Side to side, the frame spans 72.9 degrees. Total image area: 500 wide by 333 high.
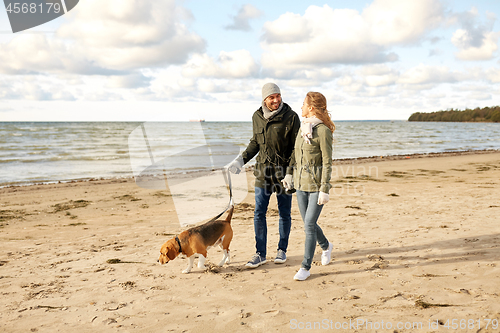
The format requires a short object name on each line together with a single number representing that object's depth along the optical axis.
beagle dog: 4.12
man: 4.20
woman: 3.62
